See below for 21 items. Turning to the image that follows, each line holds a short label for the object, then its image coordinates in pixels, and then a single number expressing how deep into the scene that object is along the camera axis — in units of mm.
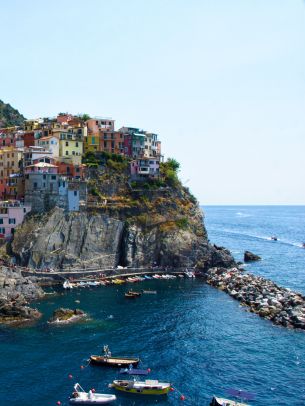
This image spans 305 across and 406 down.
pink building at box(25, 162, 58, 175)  103500
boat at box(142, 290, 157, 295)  91812
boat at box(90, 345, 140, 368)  56438
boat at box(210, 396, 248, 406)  46438
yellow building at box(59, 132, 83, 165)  114125
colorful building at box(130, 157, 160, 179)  118875
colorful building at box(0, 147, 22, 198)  108938
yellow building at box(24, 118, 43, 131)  126619
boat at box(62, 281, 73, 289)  93125
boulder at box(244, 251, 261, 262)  133550
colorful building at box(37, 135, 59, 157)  113312
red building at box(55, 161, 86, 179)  109438
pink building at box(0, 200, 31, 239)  99875
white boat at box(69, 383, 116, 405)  47531
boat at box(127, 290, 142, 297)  88738
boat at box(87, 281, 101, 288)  96494
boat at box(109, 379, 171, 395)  50125
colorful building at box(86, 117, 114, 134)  127250
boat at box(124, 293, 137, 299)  88000
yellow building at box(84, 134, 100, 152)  122000
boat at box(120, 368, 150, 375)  54125
